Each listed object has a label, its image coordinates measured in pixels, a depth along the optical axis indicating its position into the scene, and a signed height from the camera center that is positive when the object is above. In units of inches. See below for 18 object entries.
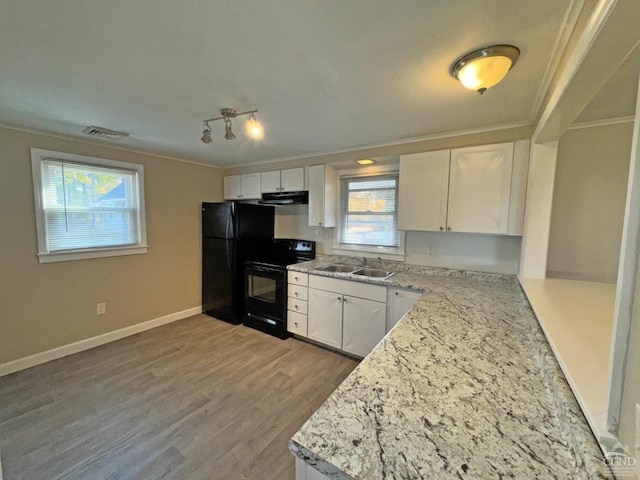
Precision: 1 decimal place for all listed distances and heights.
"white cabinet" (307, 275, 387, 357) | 102.3 -38.1
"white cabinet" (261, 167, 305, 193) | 134.8 +21.5
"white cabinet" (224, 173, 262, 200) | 151.2 +19.9
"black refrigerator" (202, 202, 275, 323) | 139.9 -15.9
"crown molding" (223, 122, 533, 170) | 89.2 +33.5
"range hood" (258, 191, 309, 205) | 134.3 +12.2
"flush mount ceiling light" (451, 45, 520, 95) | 49.1 +31.4
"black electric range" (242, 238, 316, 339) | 127.1 -34.6
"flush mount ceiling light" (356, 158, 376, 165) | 115.3 +27.8
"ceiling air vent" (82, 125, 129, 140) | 96.7 +32.3
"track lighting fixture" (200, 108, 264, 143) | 77.6 +32.1
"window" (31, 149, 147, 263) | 104.4 +4.3
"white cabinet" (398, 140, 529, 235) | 87.0 +12.8
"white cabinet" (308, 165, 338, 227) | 127.6 +13.0
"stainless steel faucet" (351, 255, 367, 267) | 127.0 -18.6
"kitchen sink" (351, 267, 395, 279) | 121.0 -23.2
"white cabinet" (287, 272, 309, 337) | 120.8 -38.5
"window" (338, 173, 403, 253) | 124.3 +4.7
